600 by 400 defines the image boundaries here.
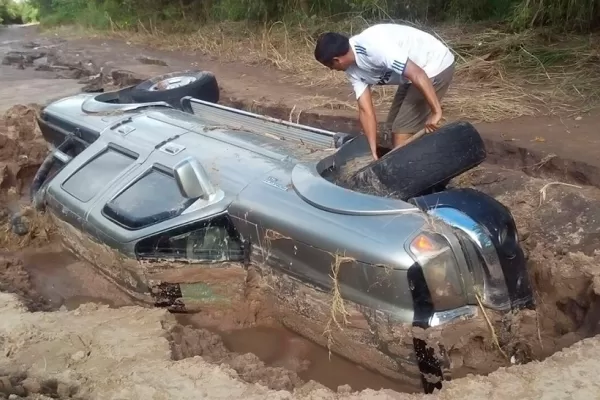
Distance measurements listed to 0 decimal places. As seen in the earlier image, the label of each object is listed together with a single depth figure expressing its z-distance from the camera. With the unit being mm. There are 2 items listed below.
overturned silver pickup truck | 2793
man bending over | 4191
